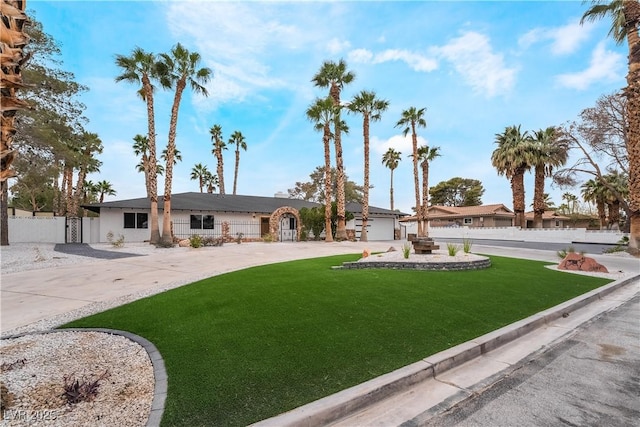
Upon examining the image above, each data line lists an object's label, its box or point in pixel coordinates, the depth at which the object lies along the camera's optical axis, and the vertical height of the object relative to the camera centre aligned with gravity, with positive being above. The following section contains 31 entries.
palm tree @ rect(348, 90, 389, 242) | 23.92 +8.47
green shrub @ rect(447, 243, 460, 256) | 10.77 -0.97
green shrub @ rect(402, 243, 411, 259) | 10.60 -1.00
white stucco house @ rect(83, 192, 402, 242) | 21.61 +0.50
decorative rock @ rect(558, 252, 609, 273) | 10.72 -1.49
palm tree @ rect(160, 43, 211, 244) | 18.11 +8.59
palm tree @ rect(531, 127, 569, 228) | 28.92 +5.53
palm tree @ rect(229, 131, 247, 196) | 39.28 +10.35
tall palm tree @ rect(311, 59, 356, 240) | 23.23 +9.38
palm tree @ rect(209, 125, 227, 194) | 38.72 +9.66
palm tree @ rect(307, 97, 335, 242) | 22.69 +7.23
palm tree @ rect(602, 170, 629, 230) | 30.00 +2.72
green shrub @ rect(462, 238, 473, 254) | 11.73 -0.96
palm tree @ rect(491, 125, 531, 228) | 30.11 +5.93
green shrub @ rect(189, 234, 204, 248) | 17.53 -0.94
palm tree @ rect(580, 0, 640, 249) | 15.70 +7.44
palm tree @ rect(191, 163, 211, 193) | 42.53 +7.07
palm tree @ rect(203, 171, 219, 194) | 44.96 +6.26
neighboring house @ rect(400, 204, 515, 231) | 39.31 +0.69
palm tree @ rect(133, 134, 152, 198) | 31.95 +7.82
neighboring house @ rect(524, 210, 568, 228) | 44.76 +0.13
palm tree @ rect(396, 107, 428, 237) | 27.39 +8.45
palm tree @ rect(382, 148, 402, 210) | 44.88 +9.06
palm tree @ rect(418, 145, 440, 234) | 29.86 +6.14
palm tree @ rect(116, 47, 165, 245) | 17.80 +8.33
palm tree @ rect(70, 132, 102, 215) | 26.67 +5.28
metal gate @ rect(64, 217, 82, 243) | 22.27 -0.26
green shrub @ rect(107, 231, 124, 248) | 17.33 -0.86
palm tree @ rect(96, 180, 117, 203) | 41.62 +4.95
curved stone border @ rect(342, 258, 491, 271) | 9.48 -1.30
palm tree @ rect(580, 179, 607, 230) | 33.25 +2.80
